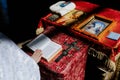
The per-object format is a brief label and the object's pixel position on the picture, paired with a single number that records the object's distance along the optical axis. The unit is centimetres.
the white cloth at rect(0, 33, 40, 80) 162
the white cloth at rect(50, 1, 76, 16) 254
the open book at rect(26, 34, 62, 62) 206
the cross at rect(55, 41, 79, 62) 208
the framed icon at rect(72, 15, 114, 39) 222
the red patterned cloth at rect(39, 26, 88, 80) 200
